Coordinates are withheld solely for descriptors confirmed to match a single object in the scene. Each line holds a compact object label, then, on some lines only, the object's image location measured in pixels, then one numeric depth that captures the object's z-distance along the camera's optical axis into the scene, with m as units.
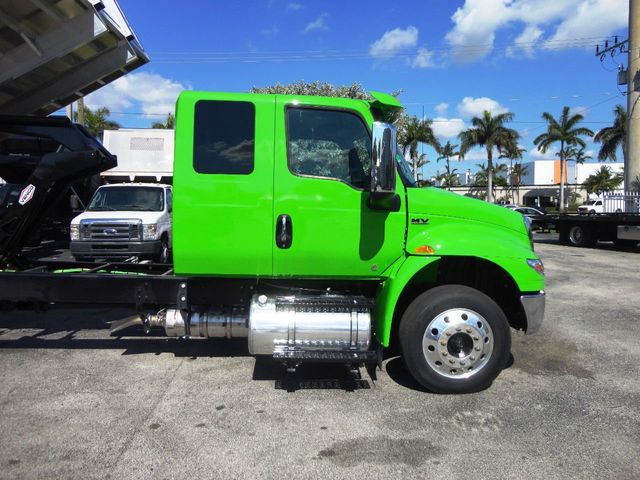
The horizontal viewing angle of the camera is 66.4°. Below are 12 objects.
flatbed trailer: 16.73
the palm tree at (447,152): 74.90
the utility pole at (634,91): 26.53
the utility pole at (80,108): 24.69
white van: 9.70
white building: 86.50
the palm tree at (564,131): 49.62
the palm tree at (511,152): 50.08
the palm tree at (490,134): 49.25
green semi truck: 4.12
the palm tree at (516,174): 81.25
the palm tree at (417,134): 44.03
